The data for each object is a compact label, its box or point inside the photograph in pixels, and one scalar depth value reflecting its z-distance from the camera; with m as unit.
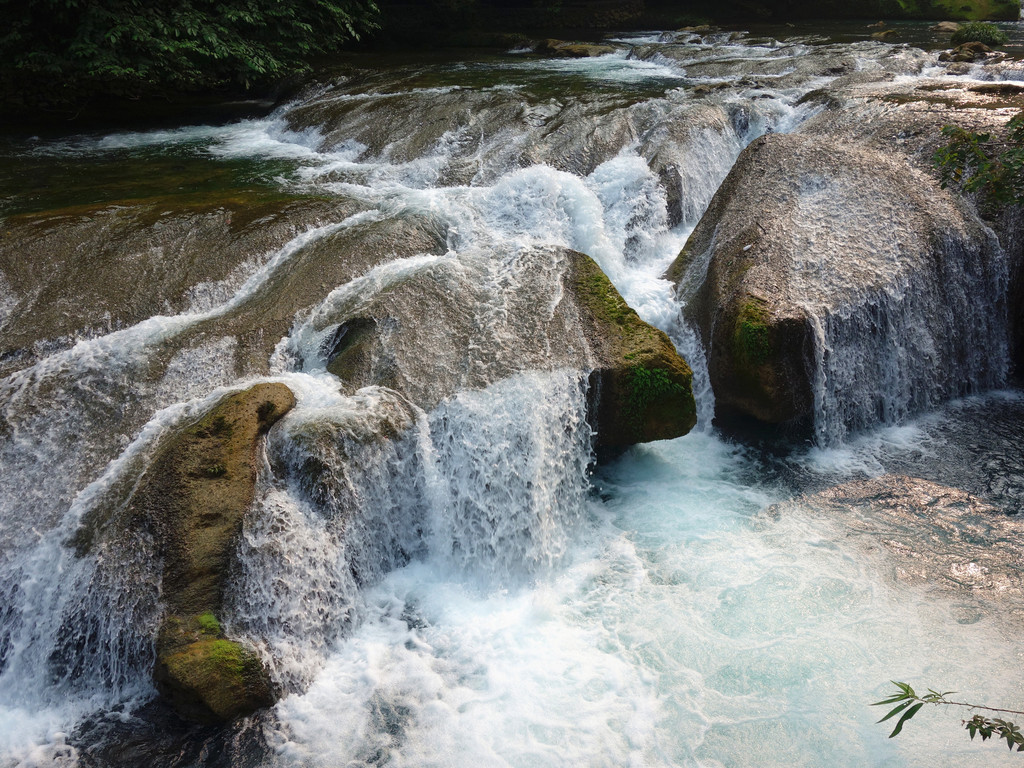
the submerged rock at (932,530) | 5.73
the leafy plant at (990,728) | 2.28
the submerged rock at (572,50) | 18.86
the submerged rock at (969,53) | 14.82
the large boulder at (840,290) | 7.09
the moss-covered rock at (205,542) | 4.68
